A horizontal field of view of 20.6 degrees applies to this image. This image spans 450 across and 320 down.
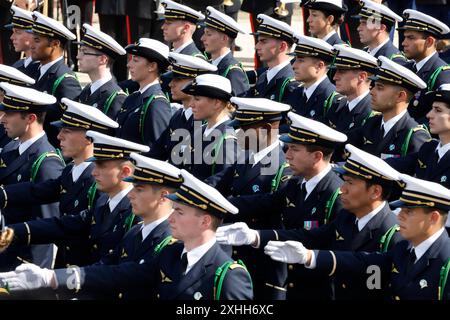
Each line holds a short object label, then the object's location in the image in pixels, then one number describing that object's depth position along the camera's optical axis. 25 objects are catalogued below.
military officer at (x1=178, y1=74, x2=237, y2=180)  10.46
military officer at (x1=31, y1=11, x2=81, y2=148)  13.38
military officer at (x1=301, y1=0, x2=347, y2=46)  14.70
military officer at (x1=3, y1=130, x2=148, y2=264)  9.03
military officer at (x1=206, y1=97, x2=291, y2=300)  9.59
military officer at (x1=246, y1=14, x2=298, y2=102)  13.10
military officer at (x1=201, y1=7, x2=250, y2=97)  13.73
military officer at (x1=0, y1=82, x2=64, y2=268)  10.40
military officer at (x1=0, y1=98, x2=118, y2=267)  9.77
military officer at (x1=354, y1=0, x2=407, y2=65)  14.17
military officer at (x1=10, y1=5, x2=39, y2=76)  13.90
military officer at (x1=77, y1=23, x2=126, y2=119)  12.88
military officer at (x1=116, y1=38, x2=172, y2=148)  12.01
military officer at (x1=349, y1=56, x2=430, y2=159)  10.84
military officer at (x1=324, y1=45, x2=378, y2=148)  11.76
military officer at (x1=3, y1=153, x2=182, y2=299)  8.27
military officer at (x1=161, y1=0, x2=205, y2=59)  14.13
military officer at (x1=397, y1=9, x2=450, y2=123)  13.19
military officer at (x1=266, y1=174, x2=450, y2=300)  7.76
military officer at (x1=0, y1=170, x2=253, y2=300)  7.47
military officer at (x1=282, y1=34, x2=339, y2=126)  12.33
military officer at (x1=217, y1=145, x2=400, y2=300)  8.37
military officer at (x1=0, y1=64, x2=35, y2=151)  12.41
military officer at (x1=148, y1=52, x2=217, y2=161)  11.59
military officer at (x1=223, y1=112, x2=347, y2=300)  9.09
